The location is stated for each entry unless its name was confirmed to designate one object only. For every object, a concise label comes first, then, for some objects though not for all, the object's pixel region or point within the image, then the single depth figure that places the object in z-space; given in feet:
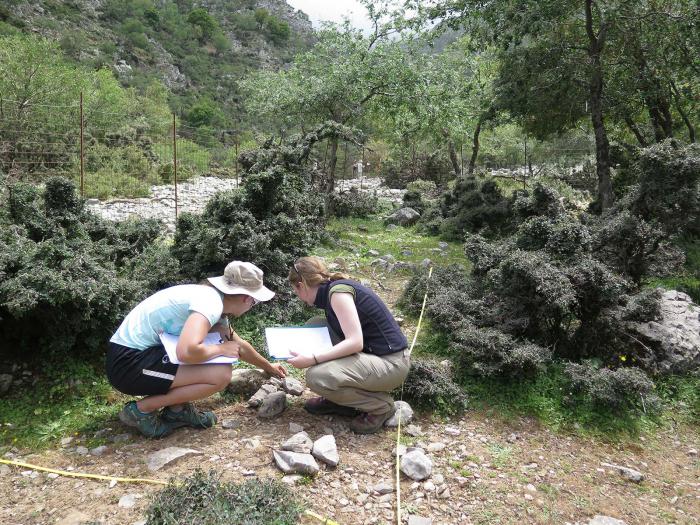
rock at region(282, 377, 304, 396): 13.67
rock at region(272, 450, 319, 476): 10.09
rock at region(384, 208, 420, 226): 44.88
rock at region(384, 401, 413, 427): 12.48
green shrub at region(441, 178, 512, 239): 37.87
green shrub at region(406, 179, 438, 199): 64.23
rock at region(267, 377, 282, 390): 13.73
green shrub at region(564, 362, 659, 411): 13.53
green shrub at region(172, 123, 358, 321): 18.24
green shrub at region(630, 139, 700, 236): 19.65
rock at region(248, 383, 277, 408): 12.84
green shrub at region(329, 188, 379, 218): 45.68
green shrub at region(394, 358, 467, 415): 13.53
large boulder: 15.67
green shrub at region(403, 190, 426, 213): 49.42
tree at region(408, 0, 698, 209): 29.25
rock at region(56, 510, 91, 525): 8.49
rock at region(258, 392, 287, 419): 12.45
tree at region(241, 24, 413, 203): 38.75
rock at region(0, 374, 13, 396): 12.69
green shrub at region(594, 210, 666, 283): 19.12
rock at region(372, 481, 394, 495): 9.99
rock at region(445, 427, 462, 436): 12.69
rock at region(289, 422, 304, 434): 11.90
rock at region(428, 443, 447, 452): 11.84
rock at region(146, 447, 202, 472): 10.05
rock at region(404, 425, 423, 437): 12.42
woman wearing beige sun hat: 10.53
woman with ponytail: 11.30
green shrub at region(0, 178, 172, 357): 12.34
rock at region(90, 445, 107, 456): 10.78
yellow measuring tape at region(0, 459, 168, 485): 9.57
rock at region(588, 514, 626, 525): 9.45
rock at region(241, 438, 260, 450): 11.10
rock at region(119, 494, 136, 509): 8.91
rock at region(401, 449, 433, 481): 10.46
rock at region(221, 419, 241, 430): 11.93
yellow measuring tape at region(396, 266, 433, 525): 9.19
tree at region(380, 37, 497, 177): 39.86
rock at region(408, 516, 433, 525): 9.11
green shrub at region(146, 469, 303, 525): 7.85
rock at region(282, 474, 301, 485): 9.82
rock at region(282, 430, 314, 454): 10.70
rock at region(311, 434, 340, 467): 10.47
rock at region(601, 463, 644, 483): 11.21
